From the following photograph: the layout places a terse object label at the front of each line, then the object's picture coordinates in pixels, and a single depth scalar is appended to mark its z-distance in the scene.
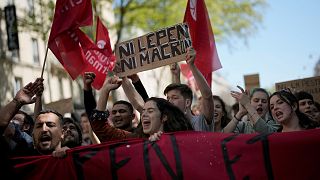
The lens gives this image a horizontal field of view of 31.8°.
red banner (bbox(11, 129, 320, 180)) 3.94
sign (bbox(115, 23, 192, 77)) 5.51
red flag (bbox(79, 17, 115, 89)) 6.92
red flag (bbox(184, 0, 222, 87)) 6.00
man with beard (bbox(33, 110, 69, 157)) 4.45
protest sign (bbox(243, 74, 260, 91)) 8.38
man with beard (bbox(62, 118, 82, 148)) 5.54
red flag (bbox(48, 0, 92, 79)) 6.37
